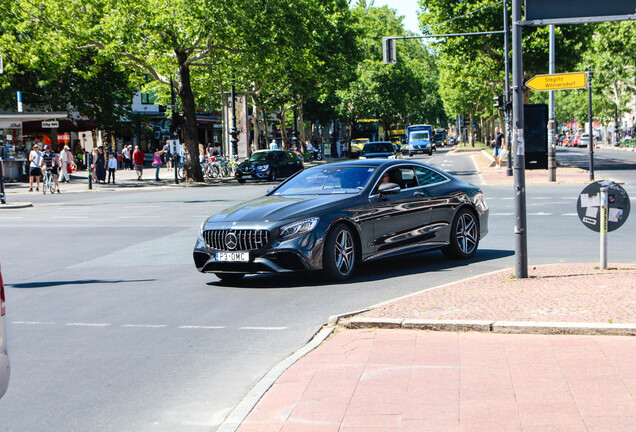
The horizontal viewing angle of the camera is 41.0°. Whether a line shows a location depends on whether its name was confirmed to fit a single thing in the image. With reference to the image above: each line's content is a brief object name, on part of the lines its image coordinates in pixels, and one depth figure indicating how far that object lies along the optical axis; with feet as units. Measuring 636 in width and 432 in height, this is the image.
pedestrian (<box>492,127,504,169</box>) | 155.95
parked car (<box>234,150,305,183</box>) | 134.92
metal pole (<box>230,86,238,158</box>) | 149.79
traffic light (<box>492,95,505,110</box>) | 117.27
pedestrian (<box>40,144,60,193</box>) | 112.37
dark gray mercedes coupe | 31.60
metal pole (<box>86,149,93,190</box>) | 118.22
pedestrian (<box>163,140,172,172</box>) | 188.04
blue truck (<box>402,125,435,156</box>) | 271.90
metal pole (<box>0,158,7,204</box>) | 84.48
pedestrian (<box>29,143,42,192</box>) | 112.88
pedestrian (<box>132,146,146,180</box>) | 146.41
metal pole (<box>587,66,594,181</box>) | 87.79
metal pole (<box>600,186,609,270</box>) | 31.53
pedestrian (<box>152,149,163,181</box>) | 141.36
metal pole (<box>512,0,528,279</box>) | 29.37
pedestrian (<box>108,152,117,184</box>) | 134.31
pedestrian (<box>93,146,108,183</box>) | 135.23
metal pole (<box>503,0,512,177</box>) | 109.05
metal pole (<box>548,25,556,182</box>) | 100.37
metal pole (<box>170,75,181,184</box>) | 123.95
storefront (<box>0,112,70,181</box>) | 131.72
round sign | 31.58
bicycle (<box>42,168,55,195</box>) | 111.45
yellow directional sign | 37.90
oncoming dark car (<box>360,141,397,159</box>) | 159.74
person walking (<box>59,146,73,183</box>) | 135.85
